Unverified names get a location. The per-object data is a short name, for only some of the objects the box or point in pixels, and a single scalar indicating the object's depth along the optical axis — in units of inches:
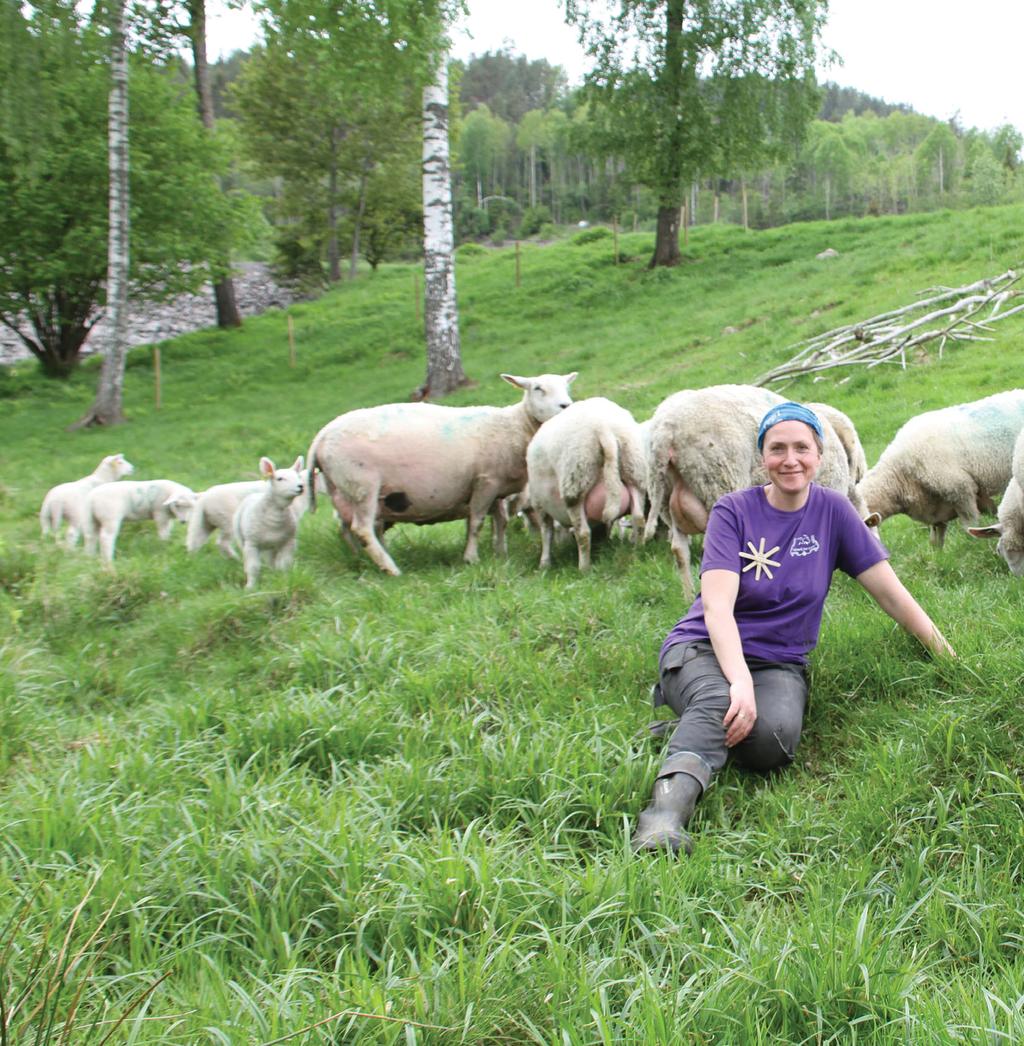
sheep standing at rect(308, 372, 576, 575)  275.7
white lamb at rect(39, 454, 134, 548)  367.6
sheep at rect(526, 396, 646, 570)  246.2
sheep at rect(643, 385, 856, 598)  202.7
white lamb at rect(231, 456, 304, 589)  270.2
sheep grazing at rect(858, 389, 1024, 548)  247.0
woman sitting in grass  131.0
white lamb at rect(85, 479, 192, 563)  365.1
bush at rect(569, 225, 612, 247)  1189.1
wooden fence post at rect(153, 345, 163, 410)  755.3
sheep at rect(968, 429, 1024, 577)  199.5
